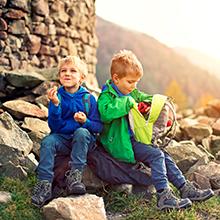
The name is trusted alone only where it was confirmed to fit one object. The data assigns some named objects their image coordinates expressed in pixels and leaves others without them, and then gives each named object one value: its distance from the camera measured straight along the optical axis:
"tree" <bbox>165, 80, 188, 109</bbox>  30.22
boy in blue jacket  3.73
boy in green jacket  3.88
